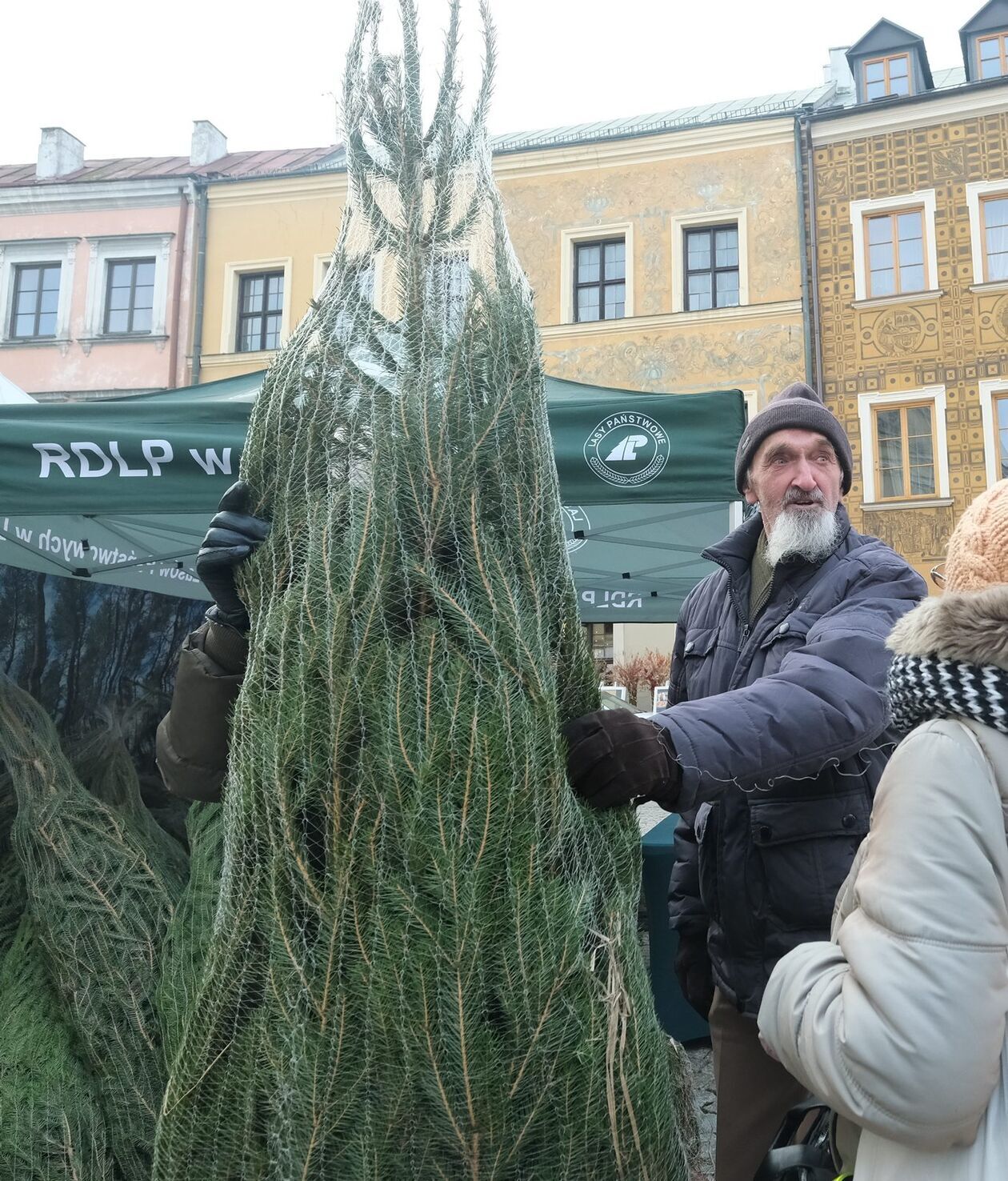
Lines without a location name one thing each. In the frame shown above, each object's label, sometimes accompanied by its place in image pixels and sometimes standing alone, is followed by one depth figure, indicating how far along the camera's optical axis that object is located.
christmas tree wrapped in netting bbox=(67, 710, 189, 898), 2.56
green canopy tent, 2.93
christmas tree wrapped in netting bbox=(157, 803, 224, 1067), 1.93
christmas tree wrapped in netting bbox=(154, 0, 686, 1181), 1.22
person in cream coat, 0.97
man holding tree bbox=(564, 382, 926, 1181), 1.48
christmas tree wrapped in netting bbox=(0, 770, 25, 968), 2.39
